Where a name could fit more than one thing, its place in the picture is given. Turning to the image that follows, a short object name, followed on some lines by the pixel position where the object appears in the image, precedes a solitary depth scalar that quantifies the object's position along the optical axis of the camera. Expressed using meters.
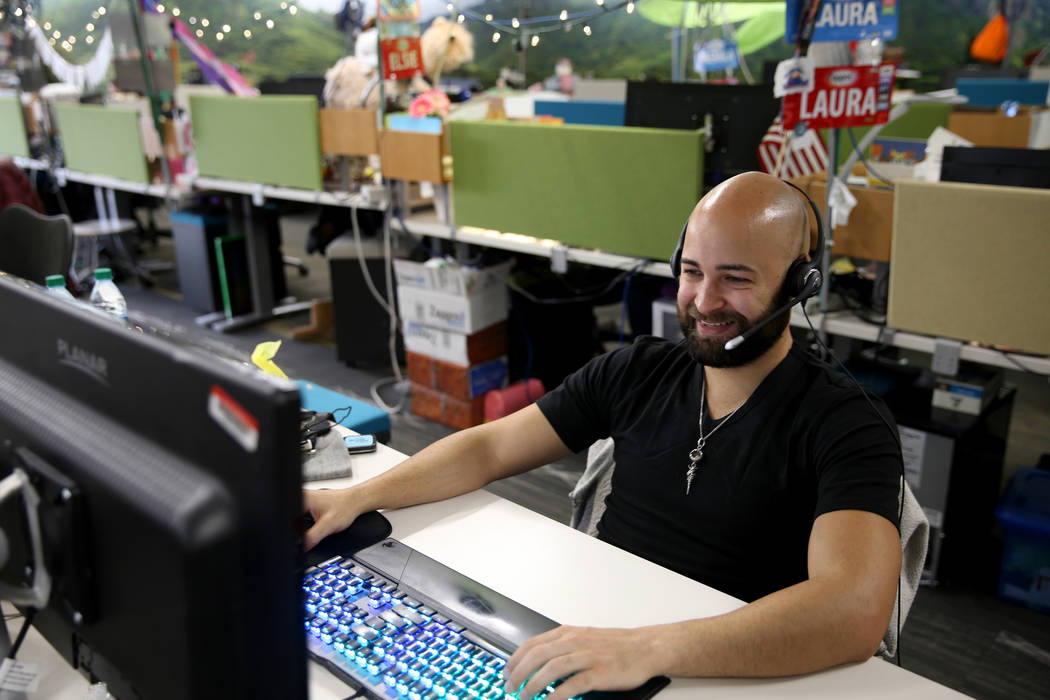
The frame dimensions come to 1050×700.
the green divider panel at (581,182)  2.54
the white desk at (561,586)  0.88
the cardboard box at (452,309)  3.19
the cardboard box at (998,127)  4.11
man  1.05
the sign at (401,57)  3.24
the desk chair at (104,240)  5.05
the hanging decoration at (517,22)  3.97
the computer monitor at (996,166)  2.06
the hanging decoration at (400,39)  3.19
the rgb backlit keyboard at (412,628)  0.86
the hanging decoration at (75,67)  6.40
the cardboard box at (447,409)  3.32
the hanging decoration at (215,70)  6.05
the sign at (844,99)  2.09
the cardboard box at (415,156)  3.13
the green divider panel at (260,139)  3.63
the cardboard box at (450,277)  3.15
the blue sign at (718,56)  5.71
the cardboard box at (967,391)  2.22
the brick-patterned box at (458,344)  3.25
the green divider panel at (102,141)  4.57
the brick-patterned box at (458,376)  3.30
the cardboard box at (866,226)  2.16
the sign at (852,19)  2.03
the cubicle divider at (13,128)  5.39
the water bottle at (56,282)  1.80
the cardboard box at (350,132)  3.38
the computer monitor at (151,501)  0.49
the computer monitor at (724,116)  2.59
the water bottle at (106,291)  1.77
